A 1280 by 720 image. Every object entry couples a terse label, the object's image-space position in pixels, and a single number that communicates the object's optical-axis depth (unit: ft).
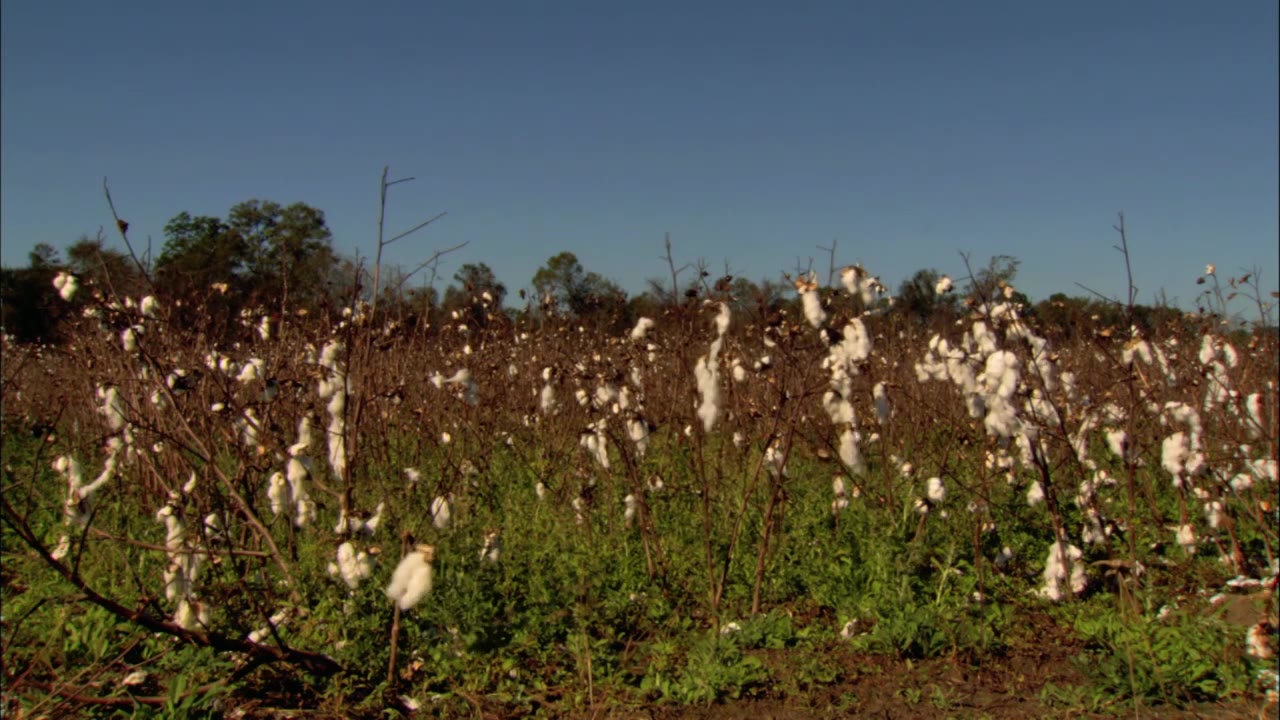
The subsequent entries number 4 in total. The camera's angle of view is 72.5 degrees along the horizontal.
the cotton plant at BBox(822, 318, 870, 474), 9.80
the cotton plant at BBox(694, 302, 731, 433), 9.37
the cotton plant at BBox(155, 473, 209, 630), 9.17
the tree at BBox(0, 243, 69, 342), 69.77
